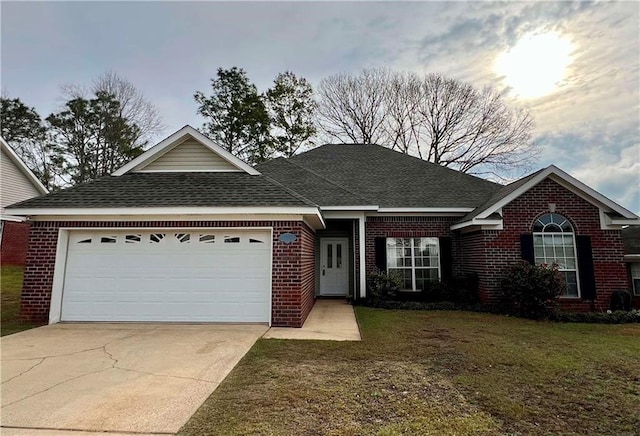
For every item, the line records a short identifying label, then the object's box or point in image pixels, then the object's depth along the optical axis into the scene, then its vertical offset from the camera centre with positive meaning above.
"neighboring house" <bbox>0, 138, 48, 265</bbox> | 16.81 +3.62
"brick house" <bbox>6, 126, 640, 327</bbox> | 7.71 +0.73
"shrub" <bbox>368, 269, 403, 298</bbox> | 10.97 -0.71
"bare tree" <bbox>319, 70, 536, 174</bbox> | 22.50 +9.92
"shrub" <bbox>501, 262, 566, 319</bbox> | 8.66 -0.61
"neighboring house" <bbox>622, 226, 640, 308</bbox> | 10.77 -0.10
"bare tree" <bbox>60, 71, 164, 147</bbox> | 24.77 +11.65
